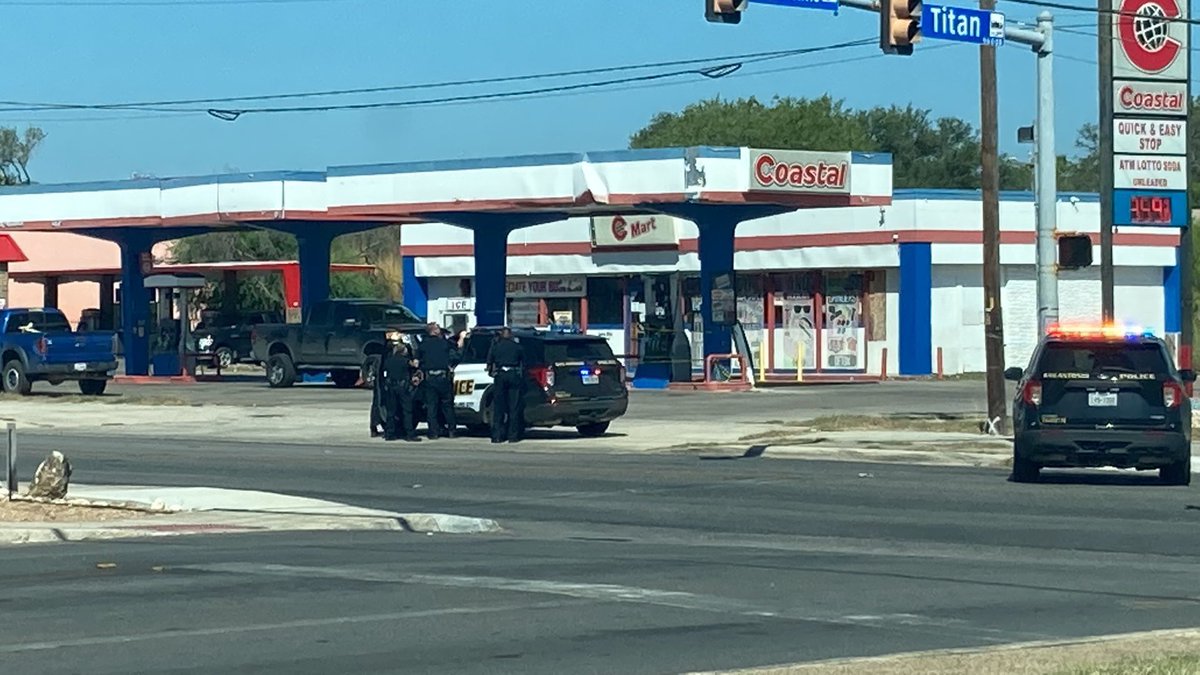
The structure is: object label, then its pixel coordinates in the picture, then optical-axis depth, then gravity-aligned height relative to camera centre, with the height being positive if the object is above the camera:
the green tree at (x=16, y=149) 126.56 +11.61
